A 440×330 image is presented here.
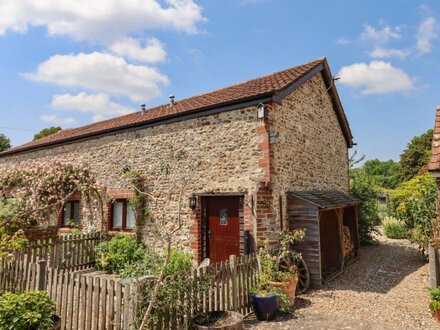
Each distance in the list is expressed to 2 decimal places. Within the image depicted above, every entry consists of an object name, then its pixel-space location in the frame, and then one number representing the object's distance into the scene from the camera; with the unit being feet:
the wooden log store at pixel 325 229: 26.71
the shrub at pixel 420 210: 34.71
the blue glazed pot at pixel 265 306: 19.39
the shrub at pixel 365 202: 47.65
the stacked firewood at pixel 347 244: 36.68
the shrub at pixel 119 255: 32.04
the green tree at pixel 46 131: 113.39
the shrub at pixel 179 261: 27.78
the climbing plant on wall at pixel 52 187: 40.65
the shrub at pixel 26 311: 14.02
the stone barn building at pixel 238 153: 27.43
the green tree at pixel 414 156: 103.34
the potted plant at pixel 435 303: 19.07
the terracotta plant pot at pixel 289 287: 21.31
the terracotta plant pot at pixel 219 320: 15.39
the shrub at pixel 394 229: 54.79
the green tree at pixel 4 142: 122.67
